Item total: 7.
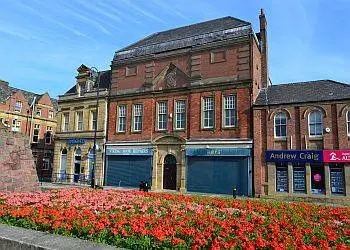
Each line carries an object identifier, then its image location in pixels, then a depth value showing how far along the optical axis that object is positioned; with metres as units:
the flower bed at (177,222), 5.79
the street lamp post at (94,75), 38.99
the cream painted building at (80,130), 35.62
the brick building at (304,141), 24.09
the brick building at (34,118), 48.41
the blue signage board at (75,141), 36.77
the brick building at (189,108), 27.95
